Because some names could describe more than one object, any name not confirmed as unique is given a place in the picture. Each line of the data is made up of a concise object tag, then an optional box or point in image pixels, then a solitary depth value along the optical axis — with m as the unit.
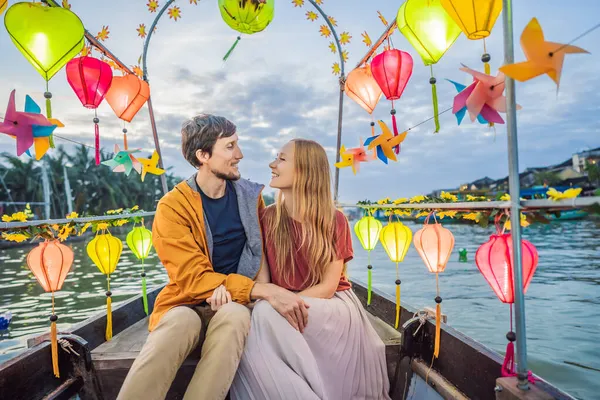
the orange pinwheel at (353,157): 3.87
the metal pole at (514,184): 1.37
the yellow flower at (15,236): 1.98
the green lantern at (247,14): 3.24
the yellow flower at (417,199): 2.54
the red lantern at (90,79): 3.34
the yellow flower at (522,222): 1.51
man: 1.67
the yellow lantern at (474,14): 2.24
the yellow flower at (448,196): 2.30
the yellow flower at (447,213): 2.08
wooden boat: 1.82
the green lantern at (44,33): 2.71
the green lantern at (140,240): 3.68
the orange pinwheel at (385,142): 3.41
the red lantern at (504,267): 1.48
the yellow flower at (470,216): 1.95
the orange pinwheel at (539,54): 1.21
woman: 1.81
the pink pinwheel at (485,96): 1.58
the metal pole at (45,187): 28.69
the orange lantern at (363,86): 4.02
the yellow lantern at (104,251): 3.08
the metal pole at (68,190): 32.44
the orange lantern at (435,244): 2.48
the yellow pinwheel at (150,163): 3.50
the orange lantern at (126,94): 3.66
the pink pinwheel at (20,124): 2.19
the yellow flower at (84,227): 2.56
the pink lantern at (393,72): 3.59
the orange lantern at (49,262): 2.38
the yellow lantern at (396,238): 3.17
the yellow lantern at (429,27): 2.99
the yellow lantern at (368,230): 3.92
